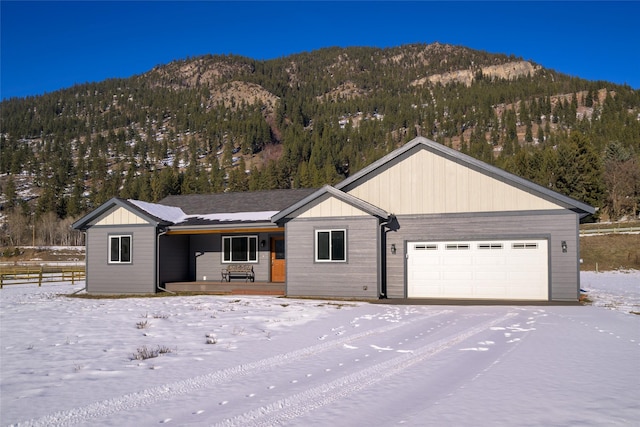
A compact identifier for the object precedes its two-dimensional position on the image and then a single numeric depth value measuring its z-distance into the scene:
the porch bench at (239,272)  22.20
